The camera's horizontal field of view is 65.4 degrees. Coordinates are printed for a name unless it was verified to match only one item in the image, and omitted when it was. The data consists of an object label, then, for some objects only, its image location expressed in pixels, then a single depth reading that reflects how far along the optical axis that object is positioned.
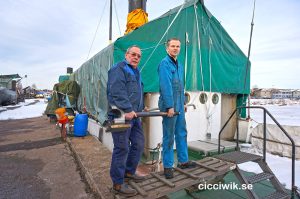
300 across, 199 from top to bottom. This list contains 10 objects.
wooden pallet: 2.74
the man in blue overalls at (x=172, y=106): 3.11
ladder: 3.20
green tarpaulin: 5.98
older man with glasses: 2.79
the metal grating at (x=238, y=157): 3.48
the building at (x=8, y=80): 33.08
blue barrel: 7.96
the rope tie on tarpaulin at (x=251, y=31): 4.83
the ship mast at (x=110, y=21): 13.16
